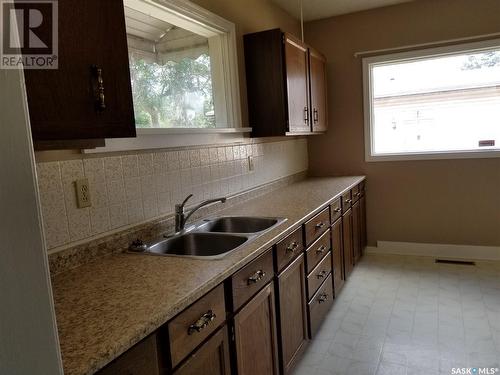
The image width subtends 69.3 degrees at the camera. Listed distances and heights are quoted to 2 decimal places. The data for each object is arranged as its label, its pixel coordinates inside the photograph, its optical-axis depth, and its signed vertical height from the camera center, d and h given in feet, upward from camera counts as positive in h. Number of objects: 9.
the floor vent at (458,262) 11.37 -4.10
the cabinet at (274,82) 8.98 +1.58
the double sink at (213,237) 5.72 -1.49
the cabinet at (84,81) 3.21 +0.73
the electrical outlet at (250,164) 9.29 -0.45
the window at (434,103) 11.25 +1.03
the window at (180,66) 6.40 +1.74
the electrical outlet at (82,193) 4.76 -0.47
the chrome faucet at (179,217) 6.15 -1.12
